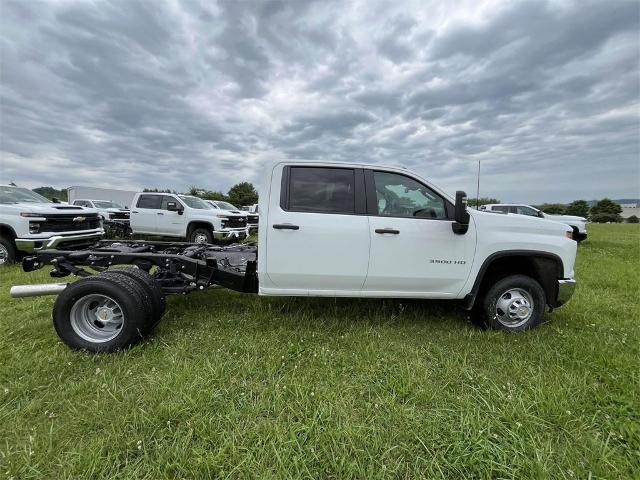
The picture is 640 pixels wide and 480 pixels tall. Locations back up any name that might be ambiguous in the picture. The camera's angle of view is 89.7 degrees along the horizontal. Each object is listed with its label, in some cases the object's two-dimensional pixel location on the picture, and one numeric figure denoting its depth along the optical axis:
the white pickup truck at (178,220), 10.62
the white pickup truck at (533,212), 12.22
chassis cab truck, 3.19
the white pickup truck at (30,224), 6.61
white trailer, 24.34
